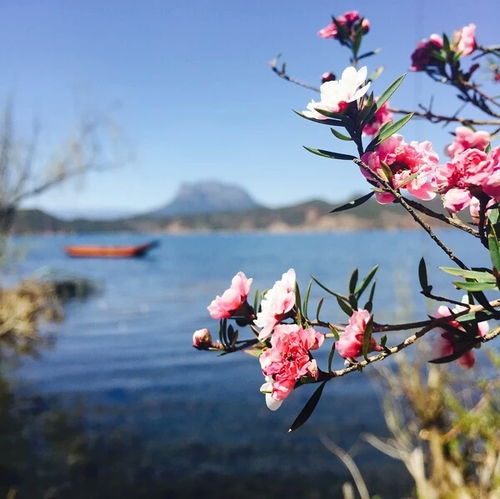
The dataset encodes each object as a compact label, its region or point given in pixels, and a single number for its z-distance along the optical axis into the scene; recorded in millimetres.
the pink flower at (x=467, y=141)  209
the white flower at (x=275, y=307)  159
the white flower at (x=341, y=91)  147
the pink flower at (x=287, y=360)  152
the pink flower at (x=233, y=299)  180
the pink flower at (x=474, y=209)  175
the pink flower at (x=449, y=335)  172
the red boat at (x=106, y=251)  40829
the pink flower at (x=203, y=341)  193
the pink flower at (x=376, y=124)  230
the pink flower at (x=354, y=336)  151
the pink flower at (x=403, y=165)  157
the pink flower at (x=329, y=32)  307
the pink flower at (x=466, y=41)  296
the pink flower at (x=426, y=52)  302
